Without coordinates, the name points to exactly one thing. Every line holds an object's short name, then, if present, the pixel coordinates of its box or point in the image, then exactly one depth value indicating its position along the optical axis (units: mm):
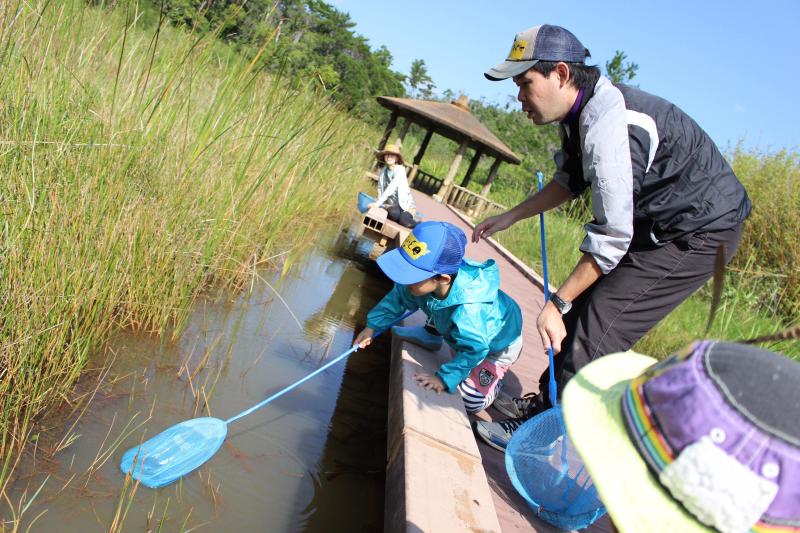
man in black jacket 2111
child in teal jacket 2729
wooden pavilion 15414
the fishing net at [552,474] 2049
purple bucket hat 895
